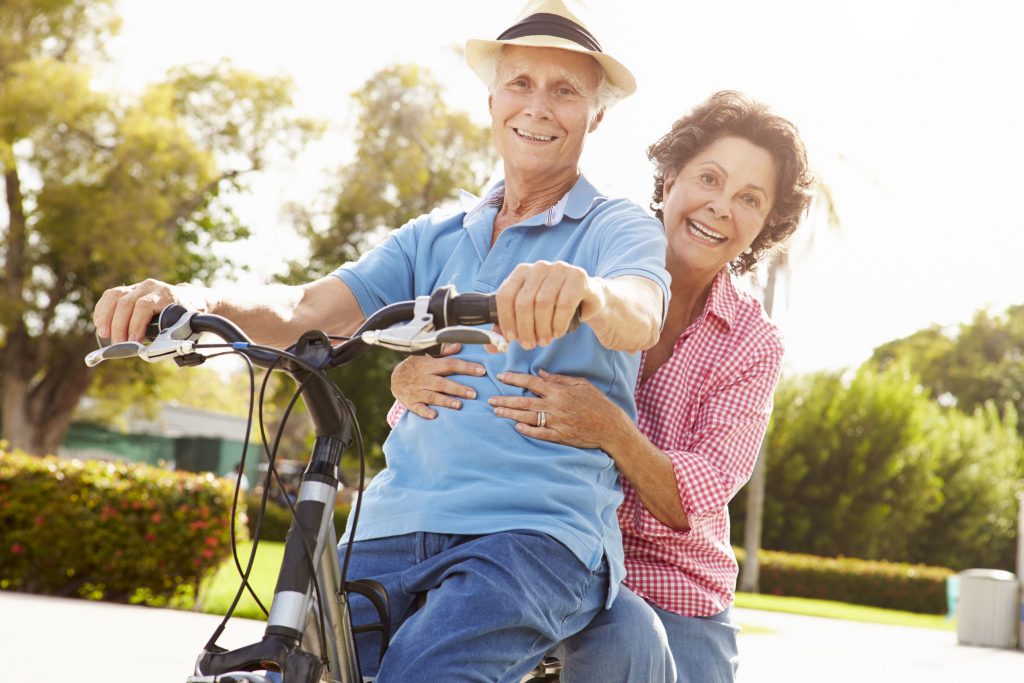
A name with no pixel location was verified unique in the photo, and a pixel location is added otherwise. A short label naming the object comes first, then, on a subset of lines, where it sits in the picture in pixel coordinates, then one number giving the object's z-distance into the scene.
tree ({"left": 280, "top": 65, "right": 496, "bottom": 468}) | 29.09
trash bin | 17.67
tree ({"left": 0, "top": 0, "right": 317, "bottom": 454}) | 26.81
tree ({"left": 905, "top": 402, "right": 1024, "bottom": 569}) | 33.91
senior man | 2.01
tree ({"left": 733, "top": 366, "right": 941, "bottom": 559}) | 31.94
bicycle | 1.72
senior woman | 2.32
